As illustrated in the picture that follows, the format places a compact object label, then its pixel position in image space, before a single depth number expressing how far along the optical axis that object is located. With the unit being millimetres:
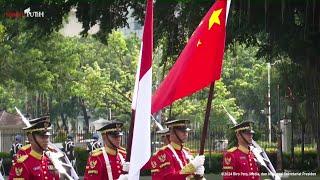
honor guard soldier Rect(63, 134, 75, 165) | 33034
